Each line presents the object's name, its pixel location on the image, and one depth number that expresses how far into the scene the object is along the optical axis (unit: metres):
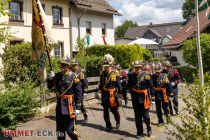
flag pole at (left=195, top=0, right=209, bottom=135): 6.08
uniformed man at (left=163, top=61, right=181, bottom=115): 8.80
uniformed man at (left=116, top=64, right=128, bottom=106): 10.03
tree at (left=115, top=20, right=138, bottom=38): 94.40
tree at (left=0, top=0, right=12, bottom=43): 7.27
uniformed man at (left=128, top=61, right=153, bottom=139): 6.39
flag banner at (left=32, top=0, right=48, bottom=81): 6.96
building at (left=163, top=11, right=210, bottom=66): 25.11
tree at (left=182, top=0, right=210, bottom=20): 56.81
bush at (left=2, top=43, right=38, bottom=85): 8.80
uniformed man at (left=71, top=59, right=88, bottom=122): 7.26
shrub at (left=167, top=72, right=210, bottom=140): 3.63
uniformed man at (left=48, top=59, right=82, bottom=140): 5.15
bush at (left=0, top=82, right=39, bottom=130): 5.48
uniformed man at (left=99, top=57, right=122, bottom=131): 6.82
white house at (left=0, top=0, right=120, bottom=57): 16.06
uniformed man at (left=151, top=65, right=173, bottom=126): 7.75
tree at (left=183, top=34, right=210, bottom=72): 19.15
